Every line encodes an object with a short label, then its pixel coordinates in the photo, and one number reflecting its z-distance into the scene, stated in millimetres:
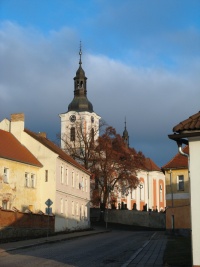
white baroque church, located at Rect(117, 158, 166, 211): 84688
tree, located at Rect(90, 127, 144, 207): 61159
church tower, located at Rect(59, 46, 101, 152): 78306
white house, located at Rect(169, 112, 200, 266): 11312
